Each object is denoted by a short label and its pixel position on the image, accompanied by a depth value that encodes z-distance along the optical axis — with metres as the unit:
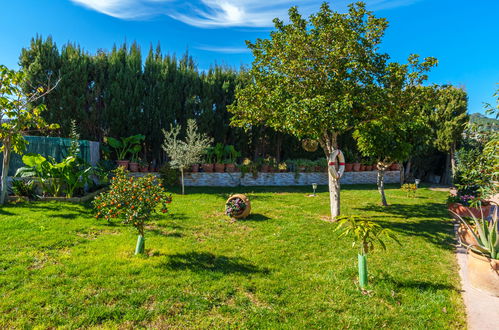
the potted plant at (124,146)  13.29
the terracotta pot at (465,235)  6.14
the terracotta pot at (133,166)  13.57
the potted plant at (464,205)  8.38
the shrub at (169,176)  13.23
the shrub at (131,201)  4.81
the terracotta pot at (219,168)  14.69
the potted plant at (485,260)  4.11
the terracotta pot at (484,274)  4.09
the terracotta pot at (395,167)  18.42
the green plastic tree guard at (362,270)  4.13
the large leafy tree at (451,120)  16.06
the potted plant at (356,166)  17.16
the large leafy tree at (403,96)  7.42
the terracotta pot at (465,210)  8.33
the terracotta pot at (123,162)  13.47
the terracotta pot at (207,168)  14.57
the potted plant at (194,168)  14.39
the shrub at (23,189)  9.19
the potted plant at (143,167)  13.83
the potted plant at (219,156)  14.71
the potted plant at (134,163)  13.60
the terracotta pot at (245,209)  7.86
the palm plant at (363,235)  4.15
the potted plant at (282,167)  15.60
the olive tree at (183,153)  11.67
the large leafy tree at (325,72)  6.84
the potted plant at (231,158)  14.84
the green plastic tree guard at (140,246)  5.10
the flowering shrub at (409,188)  12.16
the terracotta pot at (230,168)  14.82
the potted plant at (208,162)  14.59
